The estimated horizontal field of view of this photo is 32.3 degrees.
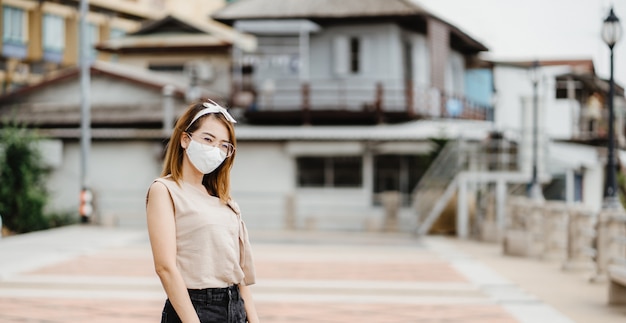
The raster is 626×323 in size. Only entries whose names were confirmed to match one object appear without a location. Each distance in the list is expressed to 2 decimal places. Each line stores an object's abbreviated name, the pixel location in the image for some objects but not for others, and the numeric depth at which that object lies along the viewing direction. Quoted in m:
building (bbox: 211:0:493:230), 32.25
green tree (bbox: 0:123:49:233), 28.77
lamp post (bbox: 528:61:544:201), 26.00
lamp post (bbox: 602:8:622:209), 15.74
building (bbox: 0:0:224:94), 46.25
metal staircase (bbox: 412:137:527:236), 28.31
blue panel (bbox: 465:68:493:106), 42.88
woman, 4.35
